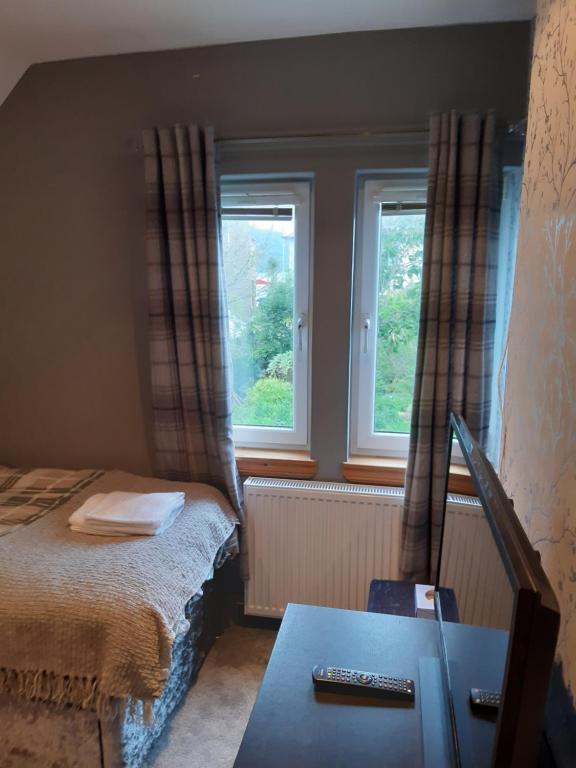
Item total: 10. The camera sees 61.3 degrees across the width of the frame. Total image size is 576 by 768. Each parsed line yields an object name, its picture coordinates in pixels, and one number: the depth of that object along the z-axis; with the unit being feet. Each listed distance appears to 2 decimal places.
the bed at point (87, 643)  4.37
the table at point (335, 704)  2.87
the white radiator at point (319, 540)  6.48
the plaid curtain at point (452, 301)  5.52
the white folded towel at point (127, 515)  5.56
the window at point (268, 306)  6.73
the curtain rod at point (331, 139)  5.88
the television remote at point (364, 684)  3.26
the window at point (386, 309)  6.42
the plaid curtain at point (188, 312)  6.13
